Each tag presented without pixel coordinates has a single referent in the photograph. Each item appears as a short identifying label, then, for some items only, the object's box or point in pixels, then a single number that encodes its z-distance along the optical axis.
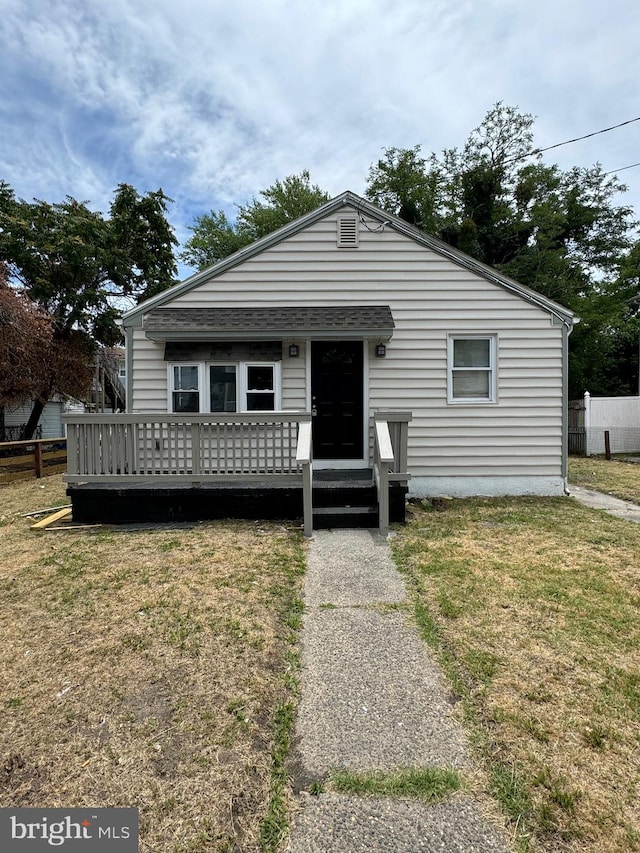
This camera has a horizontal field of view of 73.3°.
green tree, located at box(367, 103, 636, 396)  19.86
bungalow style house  7.34
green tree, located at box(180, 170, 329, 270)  25.15
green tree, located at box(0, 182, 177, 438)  14.68
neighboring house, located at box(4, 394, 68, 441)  20.00
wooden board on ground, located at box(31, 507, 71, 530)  5.97
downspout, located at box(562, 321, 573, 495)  7.46
